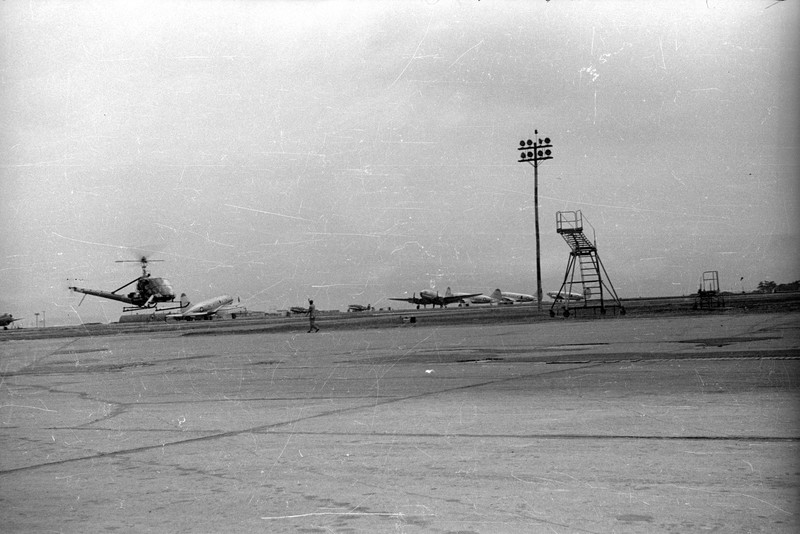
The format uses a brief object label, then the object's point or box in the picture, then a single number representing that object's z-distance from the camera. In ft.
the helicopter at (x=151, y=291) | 264.52
